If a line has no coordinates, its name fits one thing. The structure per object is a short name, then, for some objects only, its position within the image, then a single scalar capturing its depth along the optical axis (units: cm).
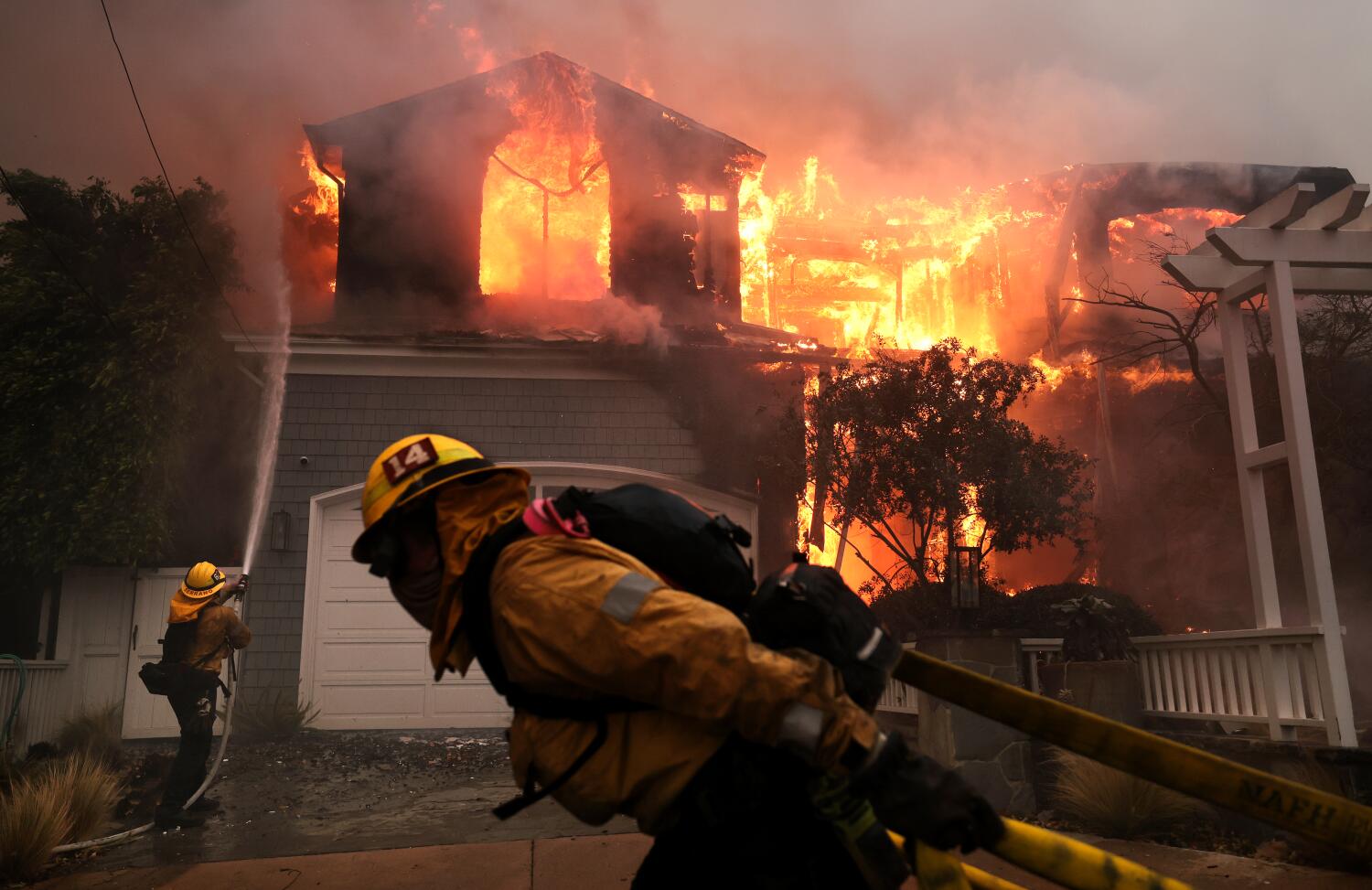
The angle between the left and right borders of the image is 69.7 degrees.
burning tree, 943
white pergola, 567
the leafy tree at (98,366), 1076
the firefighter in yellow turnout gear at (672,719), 165
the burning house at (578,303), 1120
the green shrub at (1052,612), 879
